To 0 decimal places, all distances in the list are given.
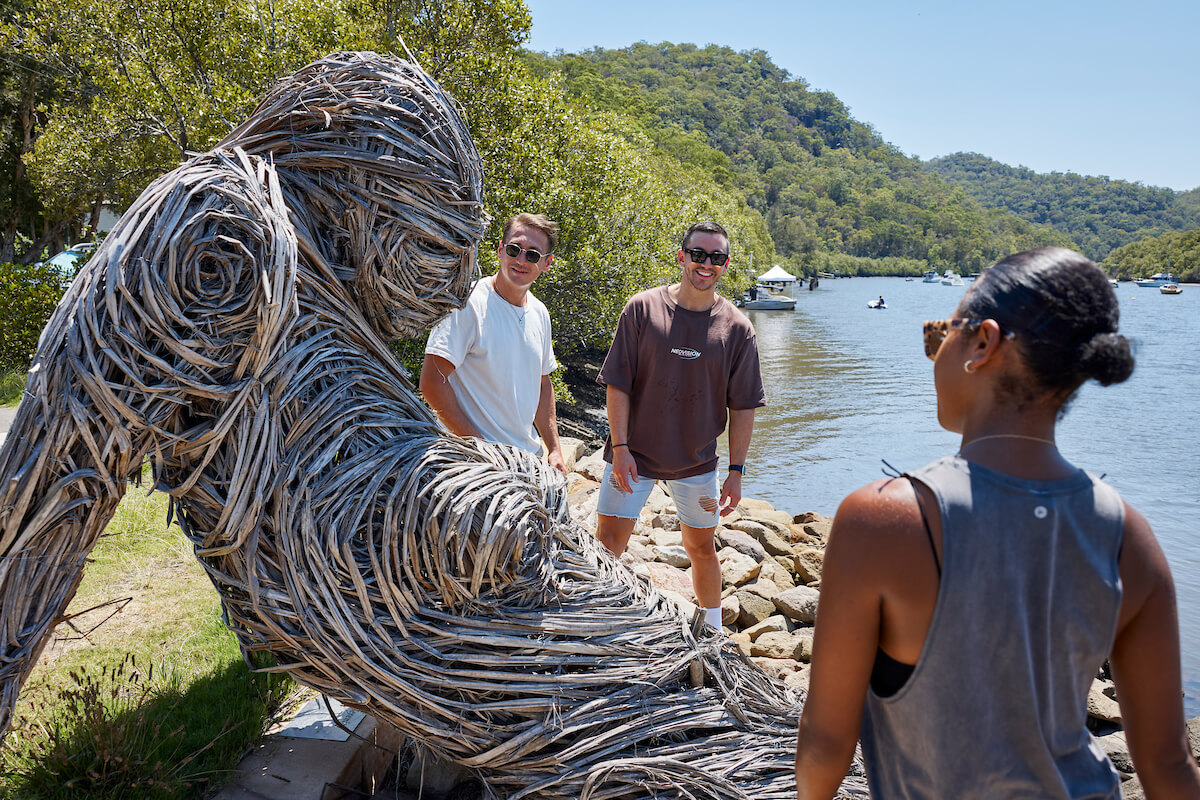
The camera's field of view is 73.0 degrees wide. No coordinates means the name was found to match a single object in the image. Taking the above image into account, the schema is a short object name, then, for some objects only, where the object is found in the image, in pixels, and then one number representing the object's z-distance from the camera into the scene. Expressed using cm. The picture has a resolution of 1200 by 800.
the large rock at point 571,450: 934
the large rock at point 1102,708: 560
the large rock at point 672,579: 604
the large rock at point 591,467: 926
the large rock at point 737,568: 718
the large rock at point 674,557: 713
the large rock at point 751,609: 660
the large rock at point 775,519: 945
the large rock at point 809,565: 805
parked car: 1482
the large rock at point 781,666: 567
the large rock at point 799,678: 544
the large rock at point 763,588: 708
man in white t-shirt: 379
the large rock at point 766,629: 633
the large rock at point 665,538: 771
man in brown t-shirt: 463
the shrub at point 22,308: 1062
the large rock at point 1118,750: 479
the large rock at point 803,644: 598
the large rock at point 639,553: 675
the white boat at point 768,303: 5050
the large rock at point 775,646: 596
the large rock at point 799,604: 671
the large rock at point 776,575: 771
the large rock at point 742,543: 806
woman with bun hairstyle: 138
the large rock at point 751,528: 879
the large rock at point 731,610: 645
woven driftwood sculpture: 202
